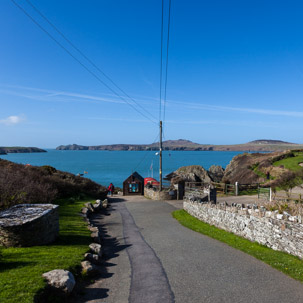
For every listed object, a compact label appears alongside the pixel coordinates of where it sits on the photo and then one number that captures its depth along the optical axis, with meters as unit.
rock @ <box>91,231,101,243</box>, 14.57
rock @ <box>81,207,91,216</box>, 22.35
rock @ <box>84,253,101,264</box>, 11.18
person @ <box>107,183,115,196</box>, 40.17
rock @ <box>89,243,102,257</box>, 12.20
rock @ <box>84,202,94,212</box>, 24.52
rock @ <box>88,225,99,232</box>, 16.77
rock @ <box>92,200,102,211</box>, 25.34
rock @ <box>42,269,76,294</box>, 8.05
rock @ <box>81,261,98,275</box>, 9.79
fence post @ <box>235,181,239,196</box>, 33.28
